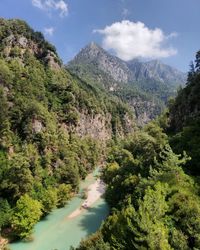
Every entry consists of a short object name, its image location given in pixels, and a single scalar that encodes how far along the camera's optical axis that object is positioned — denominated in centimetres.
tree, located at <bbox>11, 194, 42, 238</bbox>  3592
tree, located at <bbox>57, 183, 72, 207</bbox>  4835
